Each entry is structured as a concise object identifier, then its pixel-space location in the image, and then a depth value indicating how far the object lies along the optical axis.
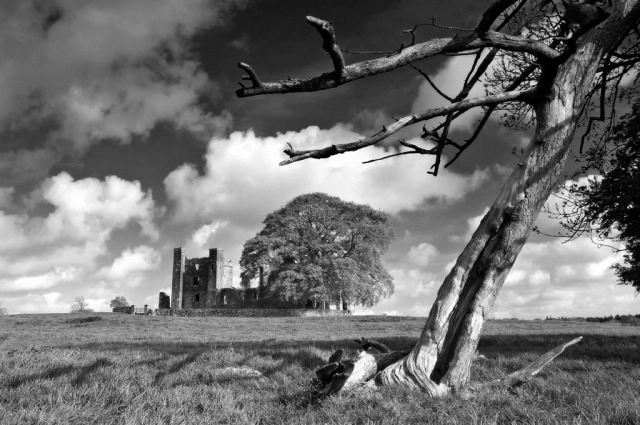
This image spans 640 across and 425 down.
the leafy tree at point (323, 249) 46.97
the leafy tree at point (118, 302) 97.37
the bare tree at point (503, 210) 6.04
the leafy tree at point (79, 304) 89.00
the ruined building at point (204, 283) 64.12
